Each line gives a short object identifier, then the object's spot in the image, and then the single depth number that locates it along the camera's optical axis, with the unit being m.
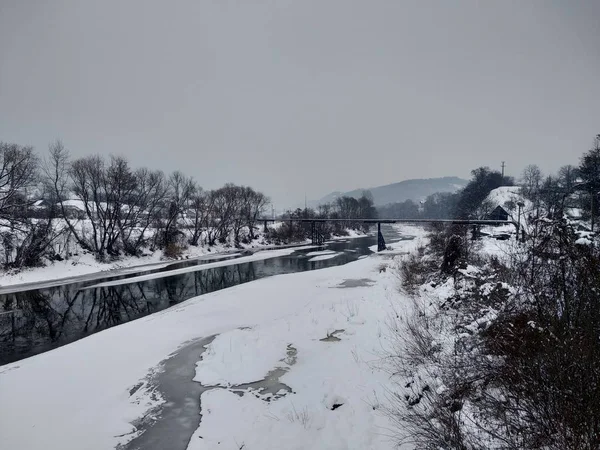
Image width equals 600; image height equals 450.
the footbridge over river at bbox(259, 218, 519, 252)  45.46
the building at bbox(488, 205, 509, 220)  51.68
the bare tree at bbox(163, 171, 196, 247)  46.53
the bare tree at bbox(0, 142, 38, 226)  25.00
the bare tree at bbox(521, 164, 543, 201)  77.40
